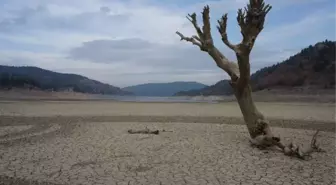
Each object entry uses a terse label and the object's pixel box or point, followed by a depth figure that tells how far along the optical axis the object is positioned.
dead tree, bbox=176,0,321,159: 9.30
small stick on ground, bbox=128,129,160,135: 13.52
